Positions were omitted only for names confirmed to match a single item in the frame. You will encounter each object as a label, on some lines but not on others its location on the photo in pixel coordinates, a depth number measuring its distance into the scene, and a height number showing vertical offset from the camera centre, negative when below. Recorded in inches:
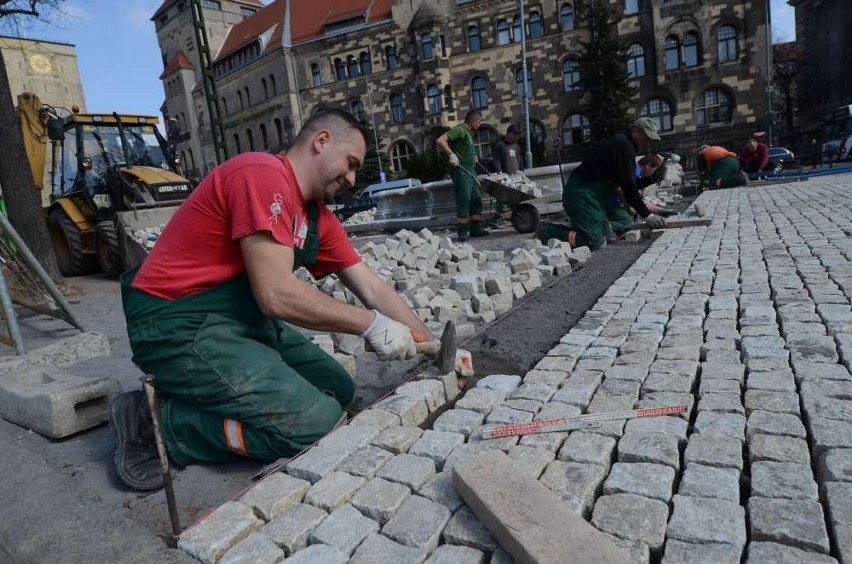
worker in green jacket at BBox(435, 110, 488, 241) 331.6 +12.4
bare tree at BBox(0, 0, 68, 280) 287.4 +29.0
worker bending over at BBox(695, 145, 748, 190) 500.1 -18.2
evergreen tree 1046.4 +172.6
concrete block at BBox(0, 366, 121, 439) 109.6 -33.7
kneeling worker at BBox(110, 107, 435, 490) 86.9 -16.7
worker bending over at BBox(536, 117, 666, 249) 231.9 -8.9
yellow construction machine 354.0 +31.1
